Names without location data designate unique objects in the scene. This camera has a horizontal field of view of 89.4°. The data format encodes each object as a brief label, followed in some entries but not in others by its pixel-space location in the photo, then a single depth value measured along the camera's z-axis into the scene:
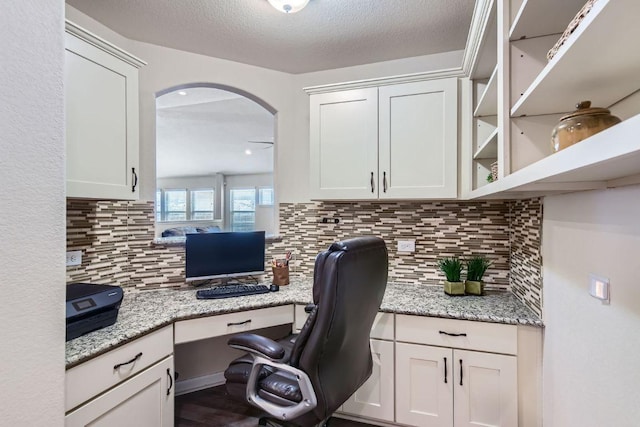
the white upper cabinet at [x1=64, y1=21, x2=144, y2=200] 1.46
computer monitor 2.18
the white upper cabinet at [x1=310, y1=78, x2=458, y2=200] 2.05
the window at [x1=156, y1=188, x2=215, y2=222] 9.90
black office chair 1.29
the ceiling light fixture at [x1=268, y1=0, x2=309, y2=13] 1.68
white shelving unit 0.60
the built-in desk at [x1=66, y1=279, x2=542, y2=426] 1.53
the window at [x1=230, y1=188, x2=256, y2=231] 9.54
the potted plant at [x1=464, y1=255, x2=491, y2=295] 2.07
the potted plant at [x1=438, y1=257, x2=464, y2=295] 2.07
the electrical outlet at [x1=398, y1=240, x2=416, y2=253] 2.39
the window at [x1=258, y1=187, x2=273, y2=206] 9.36
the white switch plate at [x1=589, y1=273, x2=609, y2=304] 1.10
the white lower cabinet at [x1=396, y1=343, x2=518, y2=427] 1.67
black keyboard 2.03
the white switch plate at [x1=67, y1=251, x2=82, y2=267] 1.76
